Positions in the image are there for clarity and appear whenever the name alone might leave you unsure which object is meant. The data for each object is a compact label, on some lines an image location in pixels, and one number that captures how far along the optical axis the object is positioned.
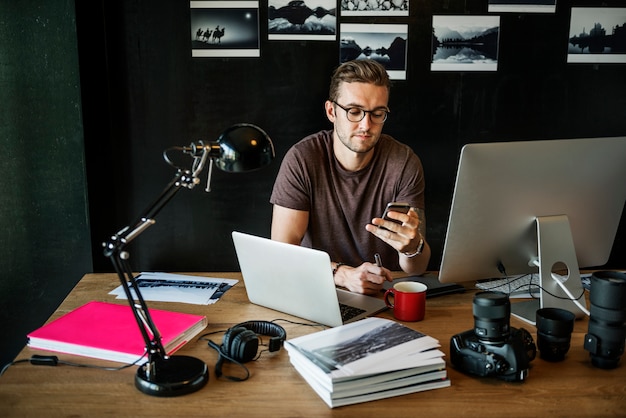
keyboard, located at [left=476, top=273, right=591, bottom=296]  1.82
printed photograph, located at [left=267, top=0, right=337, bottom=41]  2.68
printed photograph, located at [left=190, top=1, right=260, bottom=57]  2.67
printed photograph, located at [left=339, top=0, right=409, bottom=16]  2.69
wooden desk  1.14
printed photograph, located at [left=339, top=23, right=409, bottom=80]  2.71
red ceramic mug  1.56
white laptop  1.46
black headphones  1.32
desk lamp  1.22
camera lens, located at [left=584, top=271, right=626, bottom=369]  1.32
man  2.17
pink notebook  1.36
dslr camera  1.25
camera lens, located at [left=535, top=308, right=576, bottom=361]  1.34
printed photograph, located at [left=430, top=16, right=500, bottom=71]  2.72
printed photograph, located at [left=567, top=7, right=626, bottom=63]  2.76
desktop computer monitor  1.52
